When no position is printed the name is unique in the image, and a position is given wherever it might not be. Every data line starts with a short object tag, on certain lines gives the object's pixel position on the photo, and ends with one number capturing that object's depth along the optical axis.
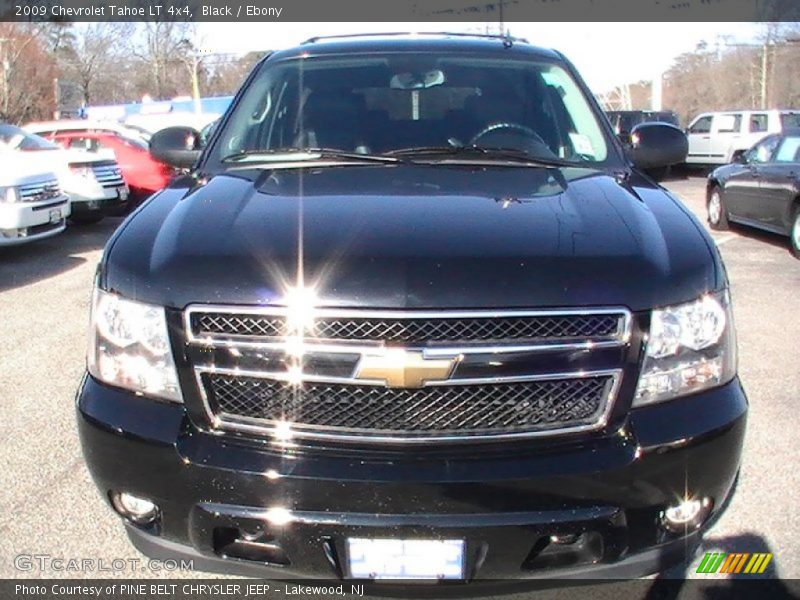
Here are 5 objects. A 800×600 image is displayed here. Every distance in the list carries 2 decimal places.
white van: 20.89
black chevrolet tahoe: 2.18
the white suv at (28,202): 9.13
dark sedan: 9.84
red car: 14.27
